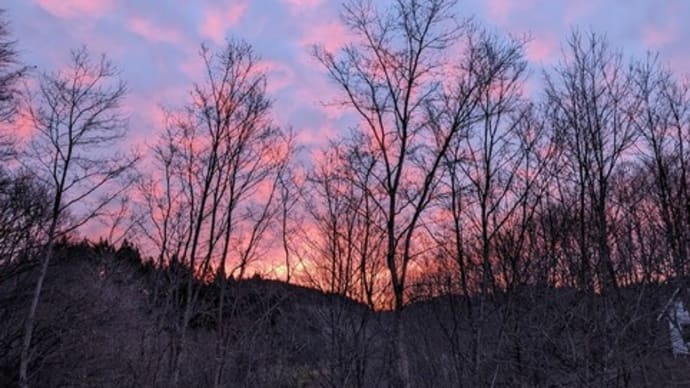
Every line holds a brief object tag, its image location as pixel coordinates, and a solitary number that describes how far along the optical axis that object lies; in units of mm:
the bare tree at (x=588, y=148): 13808
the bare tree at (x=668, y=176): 17578
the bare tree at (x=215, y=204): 19594
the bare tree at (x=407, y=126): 14547
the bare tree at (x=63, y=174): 18375
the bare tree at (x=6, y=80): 14055
